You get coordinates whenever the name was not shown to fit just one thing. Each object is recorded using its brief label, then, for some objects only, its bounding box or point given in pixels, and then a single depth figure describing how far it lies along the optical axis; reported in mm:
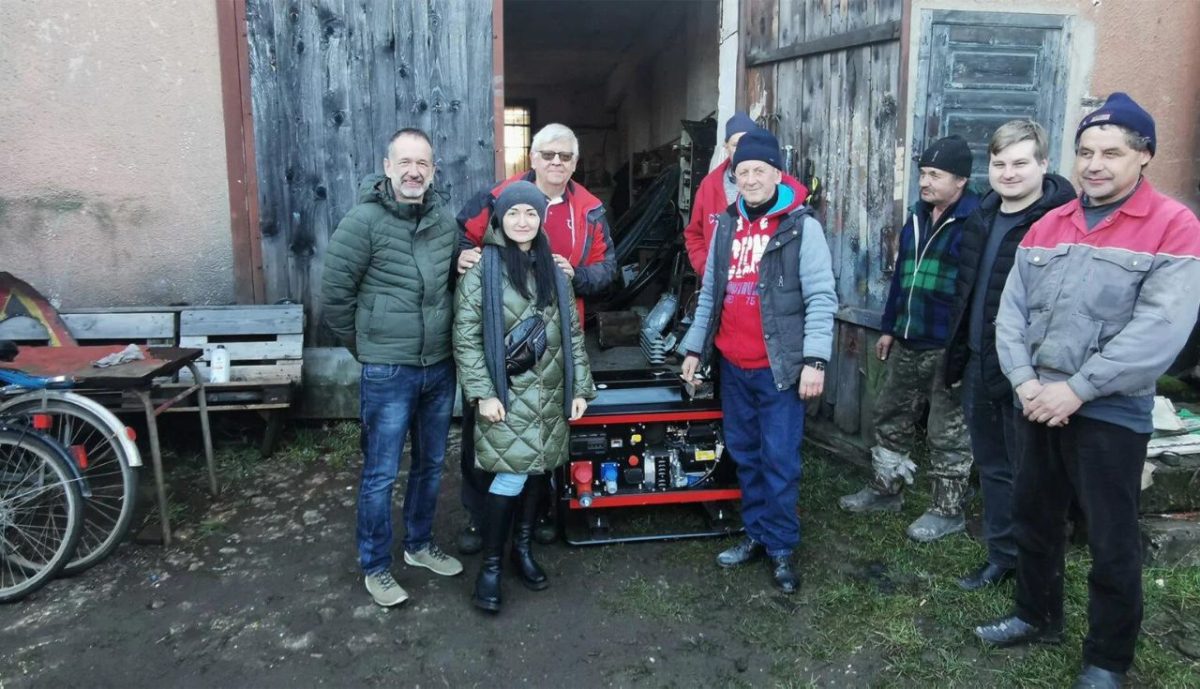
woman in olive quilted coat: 2986
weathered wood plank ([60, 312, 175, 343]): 4633
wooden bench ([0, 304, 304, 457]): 4594
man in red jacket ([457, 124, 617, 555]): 3354
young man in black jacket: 2928
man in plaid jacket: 3469
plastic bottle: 4578
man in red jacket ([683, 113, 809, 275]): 4152
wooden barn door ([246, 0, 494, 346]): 4992
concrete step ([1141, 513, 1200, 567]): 3340
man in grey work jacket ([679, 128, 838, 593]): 3150
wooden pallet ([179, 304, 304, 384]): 4711
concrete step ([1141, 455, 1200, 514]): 3492
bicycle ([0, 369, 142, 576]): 3398
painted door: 4262
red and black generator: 3580
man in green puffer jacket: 2930
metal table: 3471
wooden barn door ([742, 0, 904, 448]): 4312
